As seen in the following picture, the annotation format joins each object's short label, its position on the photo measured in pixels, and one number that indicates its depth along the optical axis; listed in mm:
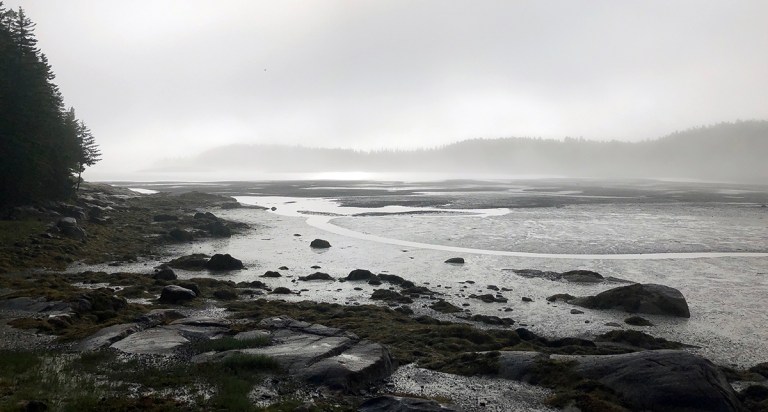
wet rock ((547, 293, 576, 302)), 28078
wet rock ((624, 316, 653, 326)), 23562
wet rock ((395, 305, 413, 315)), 25469
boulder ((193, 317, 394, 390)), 15109
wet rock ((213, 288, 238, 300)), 27234
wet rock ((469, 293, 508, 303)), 27984
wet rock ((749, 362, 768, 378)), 16953
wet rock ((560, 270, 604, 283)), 32781
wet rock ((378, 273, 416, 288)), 31641
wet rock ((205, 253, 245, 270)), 36084
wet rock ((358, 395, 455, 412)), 12781
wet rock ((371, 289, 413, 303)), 27875
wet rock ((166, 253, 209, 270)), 36531
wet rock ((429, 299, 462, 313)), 25906
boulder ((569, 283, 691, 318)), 24922
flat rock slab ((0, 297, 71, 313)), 21719
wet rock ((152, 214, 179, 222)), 59000
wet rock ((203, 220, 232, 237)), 53353
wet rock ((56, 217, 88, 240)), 39800
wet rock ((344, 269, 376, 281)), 33406
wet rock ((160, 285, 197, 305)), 25506
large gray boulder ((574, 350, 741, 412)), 13555
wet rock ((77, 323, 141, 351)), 17281
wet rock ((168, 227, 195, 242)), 49469
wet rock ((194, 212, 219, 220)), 60394
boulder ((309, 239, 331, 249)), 45906
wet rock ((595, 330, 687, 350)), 20125
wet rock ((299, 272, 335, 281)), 33500
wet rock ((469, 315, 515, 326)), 23719
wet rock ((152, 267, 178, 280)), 31109
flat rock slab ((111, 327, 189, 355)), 16922
